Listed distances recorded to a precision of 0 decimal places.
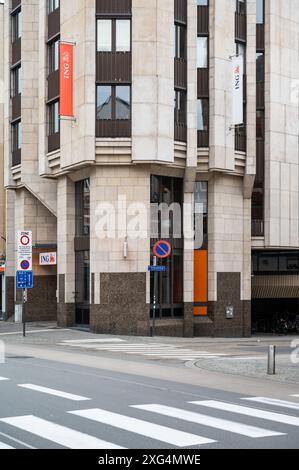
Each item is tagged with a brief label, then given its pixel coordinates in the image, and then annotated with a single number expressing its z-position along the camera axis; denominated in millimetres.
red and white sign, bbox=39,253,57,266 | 41819
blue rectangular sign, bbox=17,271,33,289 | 33306
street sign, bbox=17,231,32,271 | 33531
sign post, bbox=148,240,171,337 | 33562
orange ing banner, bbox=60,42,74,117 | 34812
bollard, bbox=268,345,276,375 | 19891
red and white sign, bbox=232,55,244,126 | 36044
